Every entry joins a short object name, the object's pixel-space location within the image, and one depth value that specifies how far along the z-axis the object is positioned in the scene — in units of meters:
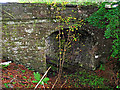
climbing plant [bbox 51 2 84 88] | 4.30
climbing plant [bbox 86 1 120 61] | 3.57
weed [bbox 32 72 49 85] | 4.06
